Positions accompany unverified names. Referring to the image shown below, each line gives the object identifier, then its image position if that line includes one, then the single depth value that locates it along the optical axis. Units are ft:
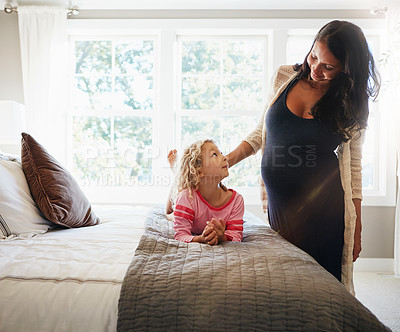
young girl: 5.38
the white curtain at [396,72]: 11.44
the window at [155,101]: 12.51
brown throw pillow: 5.63
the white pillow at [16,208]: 5.11
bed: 3.15
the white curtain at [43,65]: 11.85
